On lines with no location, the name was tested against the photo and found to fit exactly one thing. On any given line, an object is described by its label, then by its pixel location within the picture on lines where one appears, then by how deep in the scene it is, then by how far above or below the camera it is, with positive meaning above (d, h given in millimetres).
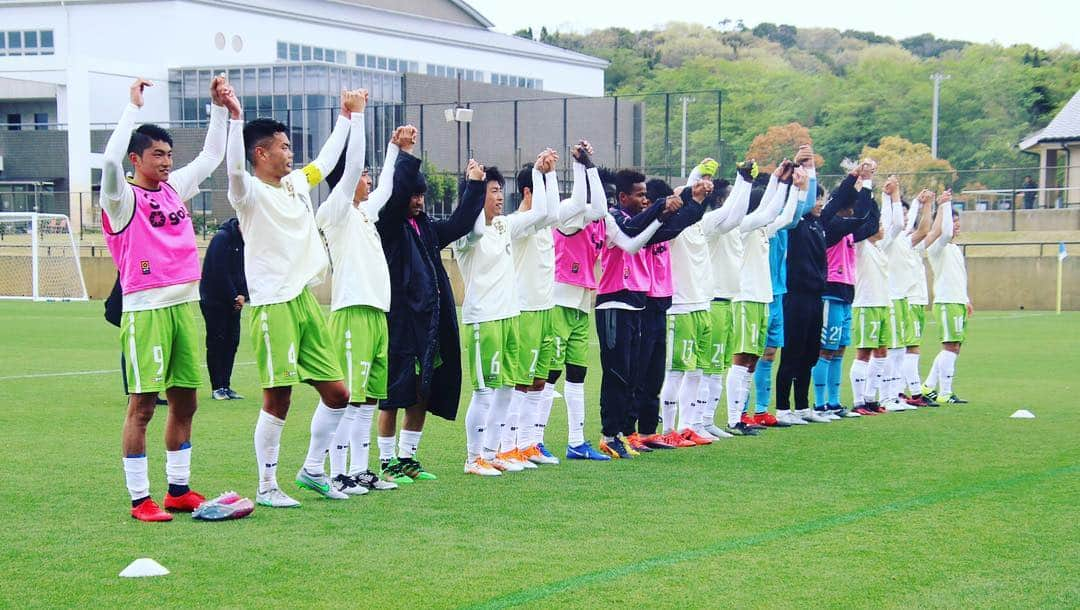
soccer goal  35750 -774
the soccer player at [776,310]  12227 -690
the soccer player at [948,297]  14125 -655
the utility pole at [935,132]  63219 +5261
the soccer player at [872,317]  13547 -833
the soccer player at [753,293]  11609 -505
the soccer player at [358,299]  8234 -406
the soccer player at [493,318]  9234 -584
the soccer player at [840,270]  12664 -319
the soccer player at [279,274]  7539 -224
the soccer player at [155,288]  7391 -304
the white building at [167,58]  59594 +8797
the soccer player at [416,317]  8648 -548
